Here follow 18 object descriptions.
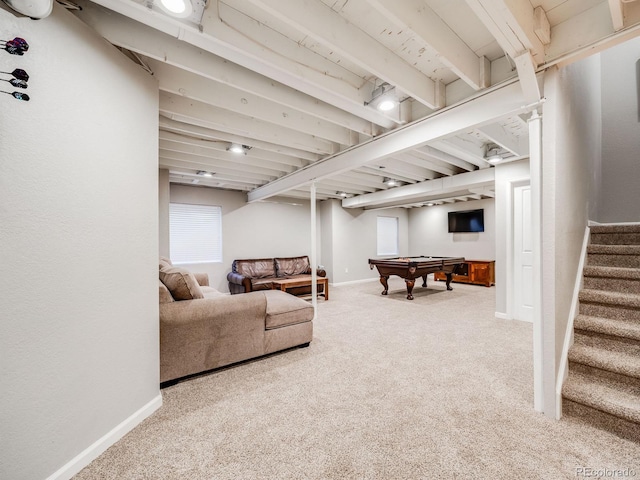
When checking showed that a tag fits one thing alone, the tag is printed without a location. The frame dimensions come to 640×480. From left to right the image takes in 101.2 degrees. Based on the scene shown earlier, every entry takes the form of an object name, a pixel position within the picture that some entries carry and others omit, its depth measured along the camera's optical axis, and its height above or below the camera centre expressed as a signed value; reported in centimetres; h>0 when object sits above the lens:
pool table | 508 -57
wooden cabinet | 662 -86
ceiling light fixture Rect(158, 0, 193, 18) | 127 +116
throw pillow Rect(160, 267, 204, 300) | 231 -37
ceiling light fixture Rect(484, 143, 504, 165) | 362 +119
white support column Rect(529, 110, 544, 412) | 178 -5
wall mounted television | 726 +54
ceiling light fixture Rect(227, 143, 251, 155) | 325 +117
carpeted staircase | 162 -79
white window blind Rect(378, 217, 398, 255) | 848 +17
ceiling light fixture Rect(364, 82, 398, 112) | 214 +118
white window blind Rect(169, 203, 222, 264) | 540 +20
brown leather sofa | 521 -71
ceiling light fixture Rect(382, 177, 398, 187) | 525 +119
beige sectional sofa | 211 -77
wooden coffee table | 495 -81
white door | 380 -24
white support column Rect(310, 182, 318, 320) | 409 -10
